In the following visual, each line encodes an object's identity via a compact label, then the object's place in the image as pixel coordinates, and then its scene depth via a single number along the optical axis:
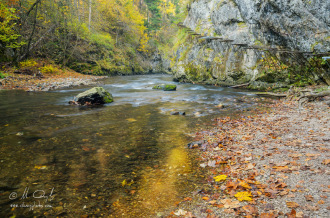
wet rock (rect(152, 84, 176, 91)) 16.78
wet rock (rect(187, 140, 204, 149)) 4.84
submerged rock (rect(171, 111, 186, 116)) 8.54
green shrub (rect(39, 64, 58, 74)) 19.37
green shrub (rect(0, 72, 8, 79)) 14.80
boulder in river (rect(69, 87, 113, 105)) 10.12
